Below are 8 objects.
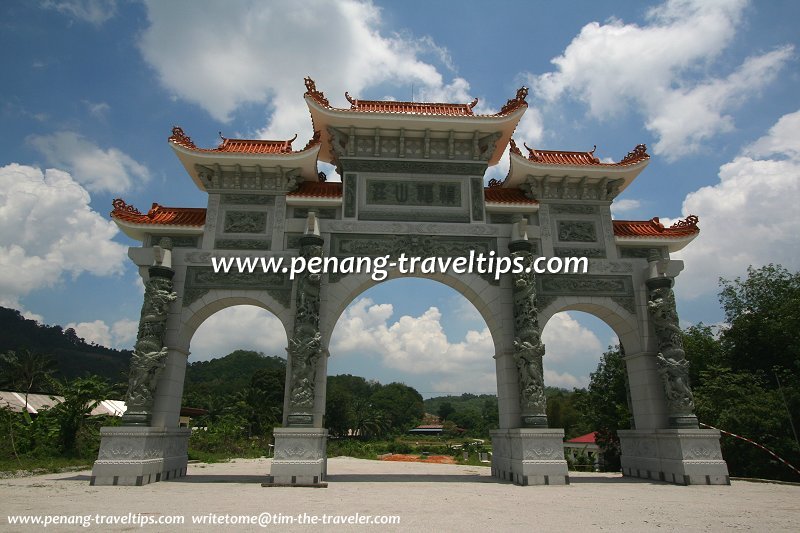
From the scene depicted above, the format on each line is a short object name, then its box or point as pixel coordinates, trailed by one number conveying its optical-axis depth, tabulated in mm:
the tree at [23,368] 26220
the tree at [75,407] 15558
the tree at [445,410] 79281
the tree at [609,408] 18922
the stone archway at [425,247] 10023
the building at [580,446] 27778
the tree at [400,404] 62750
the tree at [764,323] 15633
